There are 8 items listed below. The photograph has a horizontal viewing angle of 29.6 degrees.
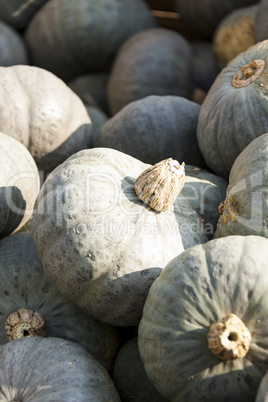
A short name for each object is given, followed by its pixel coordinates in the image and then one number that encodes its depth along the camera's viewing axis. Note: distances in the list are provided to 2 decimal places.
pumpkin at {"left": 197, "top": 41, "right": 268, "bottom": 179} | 2.21
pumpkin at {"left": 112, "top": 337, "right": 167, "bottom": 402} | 1.96
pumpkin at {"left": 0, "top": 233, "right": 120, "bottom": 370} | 1.98
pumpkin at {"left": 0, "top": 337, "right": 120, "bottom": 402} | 1.63
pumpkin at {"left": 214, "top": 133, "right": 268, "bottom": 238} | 1.81
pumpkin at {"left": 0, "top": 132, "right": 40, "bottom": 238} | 2.18
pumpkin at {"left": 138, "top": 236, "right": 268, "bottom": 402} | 1.49
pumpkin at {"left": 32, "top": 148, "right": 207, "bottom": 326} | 1.82
